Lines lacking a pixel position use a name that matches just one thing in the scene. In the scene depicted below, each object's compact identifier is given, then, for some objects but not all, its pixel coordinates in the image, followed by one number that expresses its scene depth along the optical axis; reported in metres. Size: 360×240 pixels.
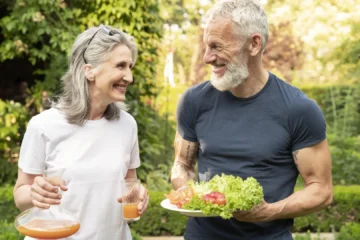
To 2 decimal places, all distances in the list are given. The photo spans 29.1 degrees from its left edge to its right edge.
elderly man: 3.03
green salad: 2.85
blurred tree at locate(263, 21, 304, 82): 16.47
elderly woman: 3.08
